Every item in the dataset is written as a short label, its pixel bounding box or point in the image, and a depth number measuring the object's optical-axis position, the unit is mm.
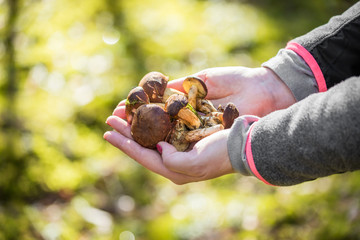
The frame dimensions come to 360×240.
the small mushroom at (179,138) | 834
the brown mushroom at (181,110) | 829
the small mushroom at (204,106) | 880
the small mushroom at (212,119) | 856
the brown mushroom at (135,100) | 840
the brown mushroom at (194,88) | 865
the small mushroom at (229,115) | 828
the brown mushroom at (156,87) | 866
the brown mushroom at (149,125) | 814
